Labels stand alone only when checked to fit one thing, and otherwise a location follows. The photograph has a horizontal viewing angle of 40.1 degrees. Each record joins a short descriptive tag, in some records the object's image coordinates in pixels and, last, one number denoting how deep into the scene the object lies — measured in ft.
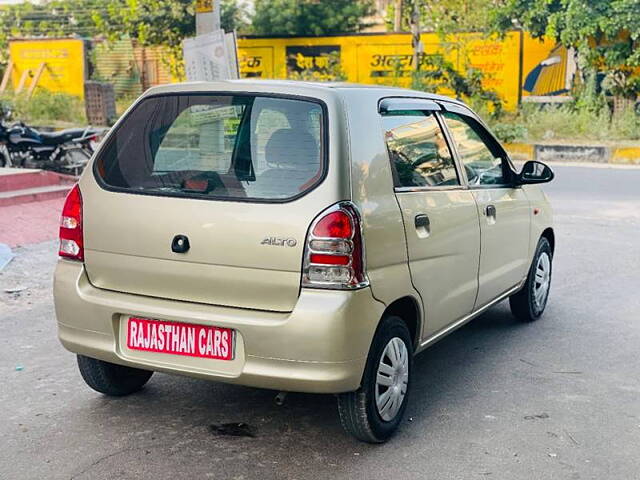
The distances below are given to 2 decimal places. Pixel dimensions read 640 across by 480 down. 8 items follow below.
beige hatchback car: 12.09
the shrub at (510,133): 64.95
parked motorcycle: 46.91
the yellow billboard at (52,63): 94.32
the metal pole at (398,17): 82.80
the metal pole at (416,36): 73.92
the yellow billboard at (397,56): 75.82
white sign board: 30.22
